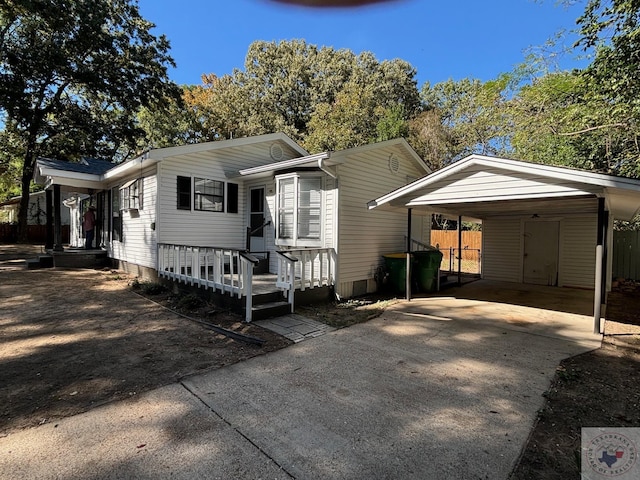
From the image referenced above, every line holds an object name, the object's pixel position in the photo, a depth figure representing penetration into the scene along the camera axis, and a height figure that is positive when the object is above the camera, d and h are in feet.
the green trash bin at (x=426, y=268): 29.83 -3.39
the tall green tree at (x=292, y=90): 83.66 +37.23
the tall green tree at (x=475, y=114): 55.67 +22.40
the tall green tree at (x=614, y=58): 24.40 +13.60
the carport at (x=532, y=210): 18.04 +1.96
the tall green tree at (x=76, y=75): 51.57 +26.11
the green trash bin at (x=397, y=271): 28.32 -3.50
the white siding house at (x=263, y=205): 25.75 +2.07
